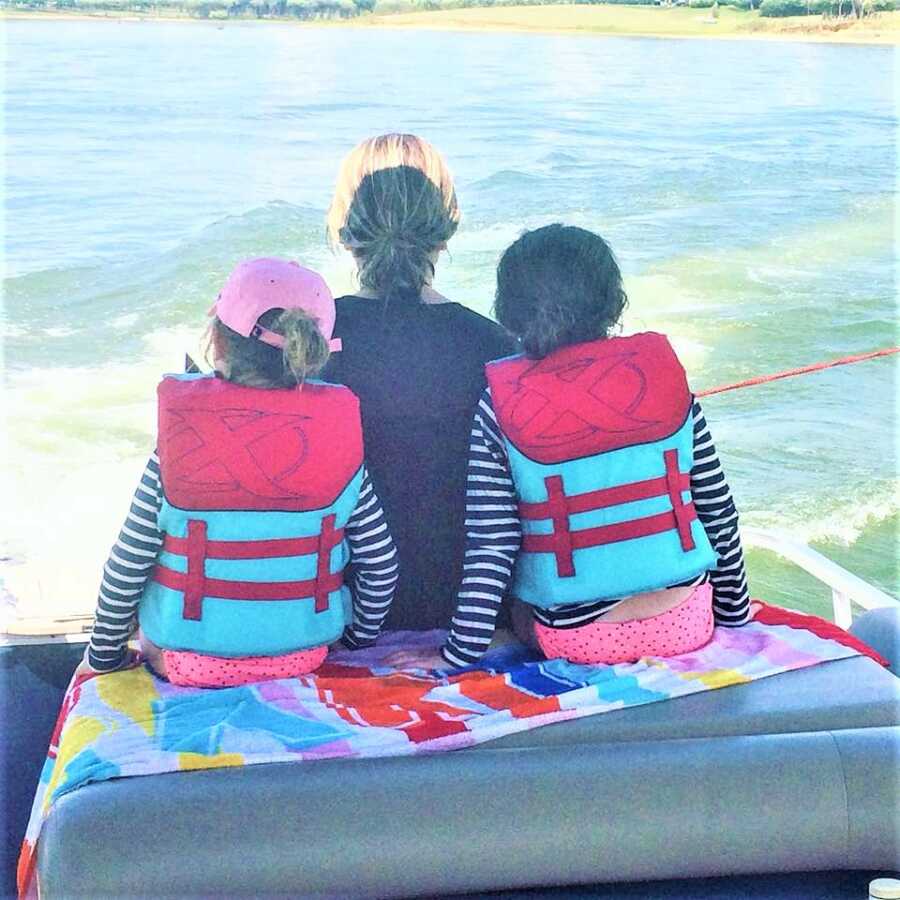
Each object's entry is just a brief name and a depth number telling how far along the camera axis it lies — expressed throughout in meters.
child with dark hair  1.42
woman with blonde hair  1.56
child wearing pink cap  1.34
